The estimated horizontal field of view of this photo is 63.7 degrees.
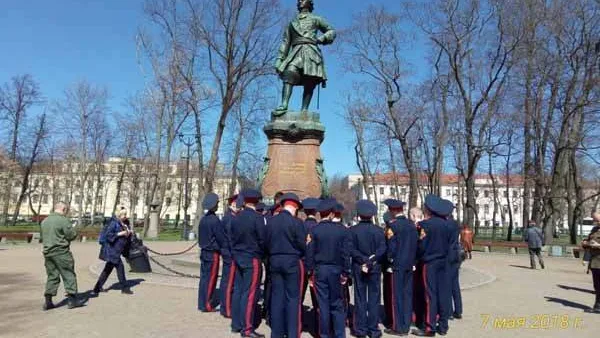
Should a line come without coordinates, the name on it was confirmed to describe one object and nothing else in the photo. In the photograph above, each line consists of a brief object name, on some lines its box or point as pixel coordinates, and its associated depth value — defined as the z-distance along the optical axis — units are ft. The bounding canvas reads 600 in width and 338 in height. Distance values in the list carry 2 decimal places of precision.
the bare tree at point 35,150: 137.00
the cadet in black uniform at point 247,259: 21.61
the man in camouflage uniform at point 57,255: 25.71
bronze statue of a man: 39.19
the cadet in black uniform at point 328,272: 20.03
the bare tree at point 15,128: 132.05
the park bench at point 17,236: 81.97
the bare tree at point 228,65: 89.40
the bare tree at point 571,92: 87.20
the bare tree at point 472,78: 89.15
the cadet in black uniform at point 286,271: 19.98
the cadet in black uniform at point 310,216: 21.01
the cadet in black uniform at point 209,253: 26.35
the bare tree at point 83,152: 139.44
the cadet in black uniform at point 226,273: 24.99
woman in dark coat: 29.91
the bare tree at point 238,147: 125.90
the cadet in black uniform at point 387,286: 23.25
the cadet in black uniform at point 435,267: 22.70
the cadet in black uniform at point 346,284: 21.35
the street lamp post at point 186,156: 106.68
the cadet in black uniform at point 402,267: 22.68
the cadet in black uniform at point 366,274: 21.53
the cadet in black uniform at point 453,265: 23.84
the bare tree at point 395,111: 102.01
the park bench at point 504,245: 85.42
